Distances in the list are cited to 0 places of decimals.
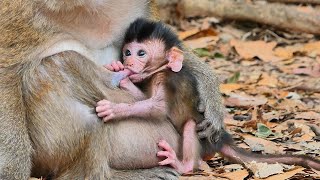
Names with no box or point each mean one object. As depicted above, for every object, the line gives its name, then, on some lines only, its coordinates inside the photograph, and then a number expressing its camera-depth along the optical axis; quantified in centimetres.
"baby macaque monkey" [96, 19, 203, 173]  827
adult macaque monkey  798
